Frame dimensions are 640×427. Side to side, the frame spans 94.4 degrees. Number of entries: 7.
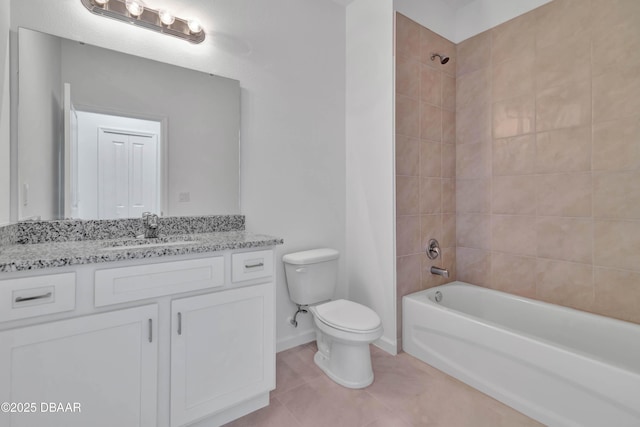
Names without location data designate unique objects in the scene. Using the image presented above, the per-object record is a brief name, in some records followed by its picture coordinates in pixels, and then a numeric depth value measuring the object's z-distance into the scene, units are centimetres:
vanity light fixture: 153
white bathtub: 130
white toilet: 171
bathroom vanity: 100
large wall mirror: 143
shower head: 233
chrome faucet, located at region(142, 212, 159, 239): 161
